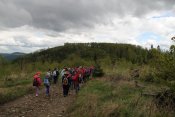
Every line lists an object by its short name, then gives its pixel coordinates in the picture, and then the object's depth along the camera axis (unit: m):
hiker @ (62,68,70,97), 7.69
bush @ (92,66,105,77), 14.53
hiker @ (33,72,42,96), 7.38
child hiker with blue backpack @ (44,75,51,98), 7.44
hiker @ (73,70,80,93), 8.66
